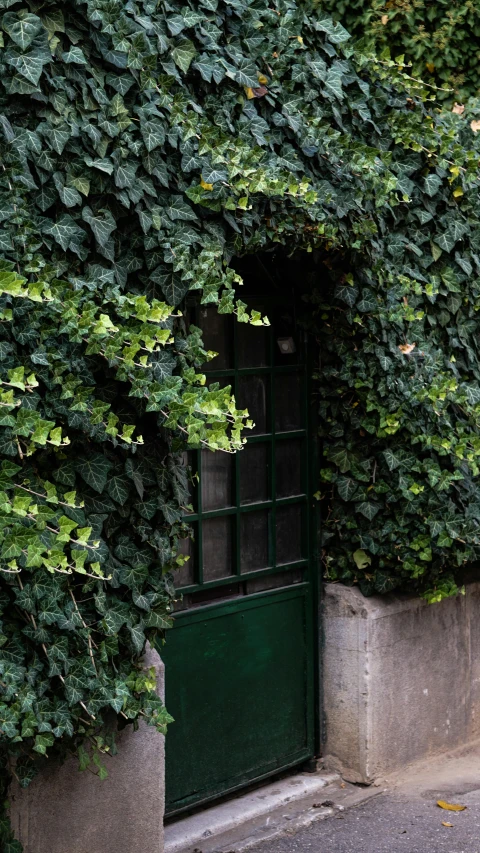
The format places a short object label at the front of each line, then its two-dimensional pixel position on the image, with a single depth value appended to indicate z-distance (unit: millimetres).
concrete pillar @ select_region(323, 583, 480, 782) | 11961
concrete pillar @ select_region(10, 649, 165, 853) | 8469
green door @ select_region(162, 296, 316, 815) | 10703
